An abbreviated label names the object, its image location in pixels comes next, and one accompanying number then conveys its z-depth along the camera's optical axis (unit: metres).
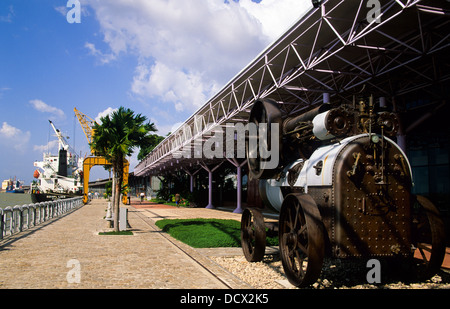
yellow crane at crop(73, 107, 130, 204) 39.66
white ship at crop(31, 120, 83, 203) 57.66
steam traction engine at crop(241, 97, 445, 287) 5.78
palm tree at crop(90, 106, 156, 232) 14.34
